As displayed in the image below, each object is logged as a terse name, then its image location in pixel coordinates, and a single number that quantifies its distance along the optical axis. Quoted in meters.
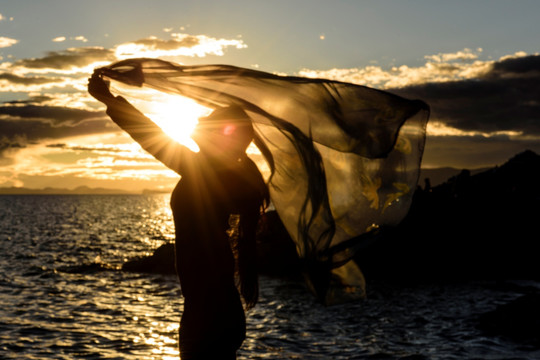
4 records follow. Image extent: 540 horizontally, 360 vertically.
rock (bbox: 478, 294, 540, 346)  12.75
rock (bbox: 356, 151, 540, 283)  25.42
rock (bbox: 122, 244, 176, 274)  27.62
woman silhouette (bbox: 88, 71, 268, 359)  3.41
